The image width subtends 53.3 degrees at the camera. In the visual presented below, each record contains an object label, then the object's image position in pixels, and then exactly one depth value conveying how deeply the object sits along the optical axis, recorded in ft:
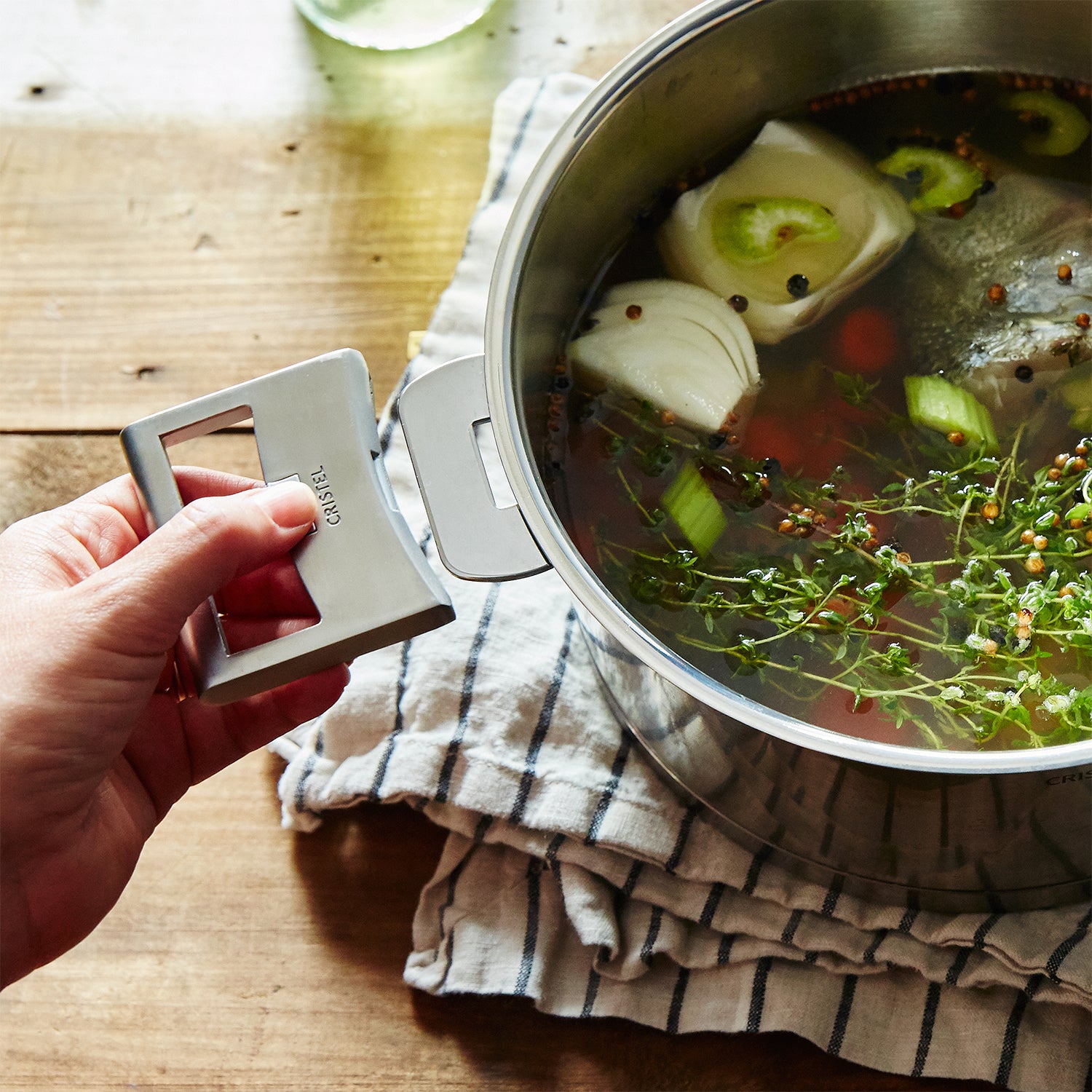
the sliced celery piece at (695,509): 2.77
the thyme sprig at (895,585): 2.44
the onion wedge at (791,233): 3.05
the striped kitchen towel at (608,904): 2.67
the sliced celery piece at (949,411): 2.83
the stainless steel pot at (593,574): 2.07
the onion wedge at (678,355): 2.90
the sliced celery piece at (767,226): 3.08
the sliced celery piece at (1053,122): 3.28
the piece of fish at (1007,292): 2.93
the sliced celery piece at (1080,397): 2.84
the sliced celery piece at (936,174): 3.21
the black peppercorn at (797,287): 3.05
